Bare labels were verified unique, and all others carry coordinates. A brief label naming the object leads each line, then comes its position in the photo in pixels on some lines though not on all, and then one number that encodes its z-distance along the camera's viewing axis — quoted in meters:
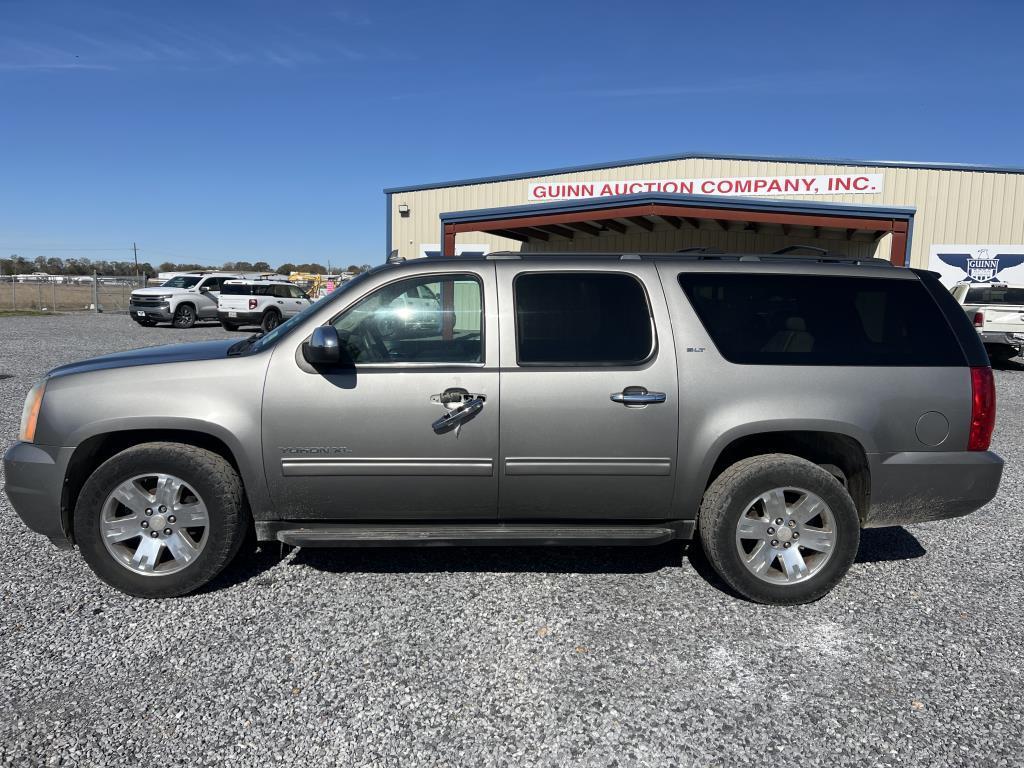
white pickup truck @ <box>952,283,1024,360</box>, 15.14
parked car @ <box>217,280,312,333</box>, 23.23
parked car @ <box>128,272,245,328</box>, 24.52
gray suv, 3.79
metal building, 15.16
